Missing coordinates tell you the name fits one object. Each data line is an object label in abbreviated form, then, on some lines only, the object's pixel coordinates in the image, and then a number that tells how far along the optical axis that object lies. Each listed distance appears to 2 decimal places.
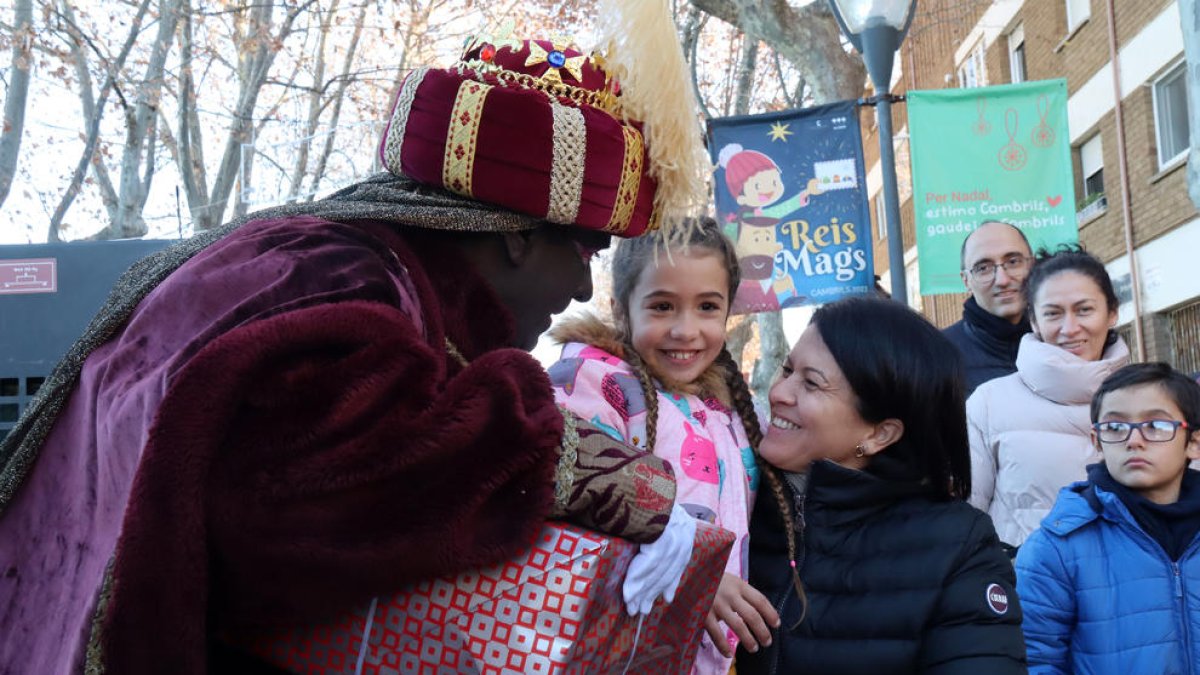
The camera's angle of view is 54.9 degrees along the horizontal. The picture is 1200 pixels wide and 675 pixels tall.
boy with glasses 3.41
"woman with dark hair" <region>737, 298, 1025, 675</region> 2.38
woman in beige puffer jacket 4.28
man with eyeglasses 4.98
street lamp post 6.24
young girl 2.62
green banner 7.63
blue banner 7.54
